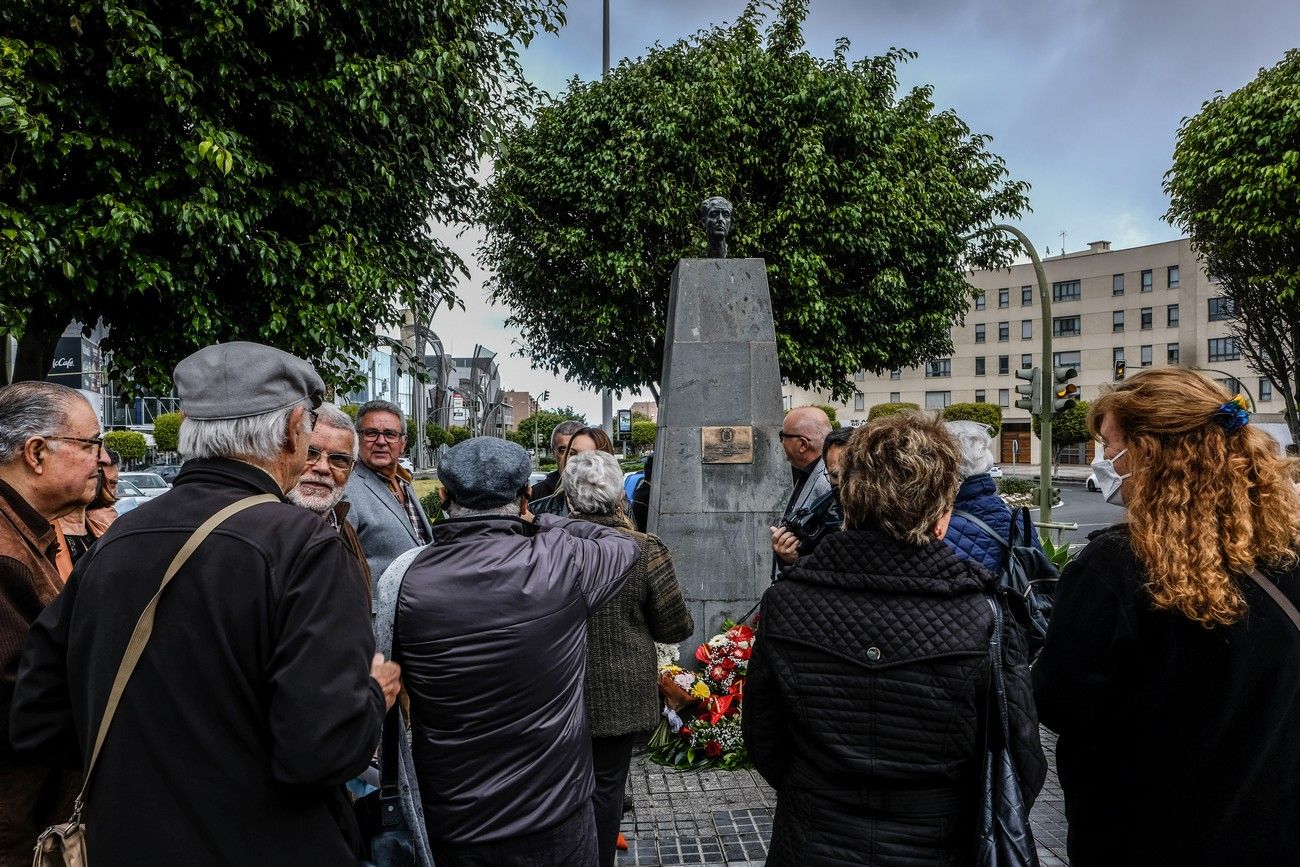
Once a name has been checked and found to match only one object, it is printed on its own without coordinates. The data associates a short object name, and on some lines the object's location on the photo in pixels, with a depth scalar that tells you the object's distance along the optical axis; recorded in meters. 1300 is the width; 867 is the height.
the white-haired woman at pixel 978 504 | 3.07
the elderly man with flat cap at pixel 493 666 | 2.09
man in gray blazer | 3.97
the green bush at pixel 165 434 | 42.21
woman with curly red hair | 1.70
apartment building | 52.84
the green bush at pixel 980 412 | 49.25
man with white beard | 3.39
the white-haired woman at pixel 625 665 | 2.91
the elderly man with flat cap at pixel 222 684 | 1.51
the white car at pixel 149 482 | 23.25
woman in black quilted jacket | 1.92
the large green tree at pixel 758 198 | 14.55
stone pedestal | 6.25
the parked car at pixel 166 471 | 30.16
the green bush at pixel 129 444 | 38.25
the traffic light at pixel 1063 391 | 12.95
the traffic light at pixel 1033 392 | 13.38
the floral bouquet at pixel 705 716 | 4.86
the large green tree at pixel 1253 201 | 16.38
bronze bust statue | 6.53
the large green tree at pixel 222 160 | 5.57
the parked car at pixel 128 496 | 17.96
